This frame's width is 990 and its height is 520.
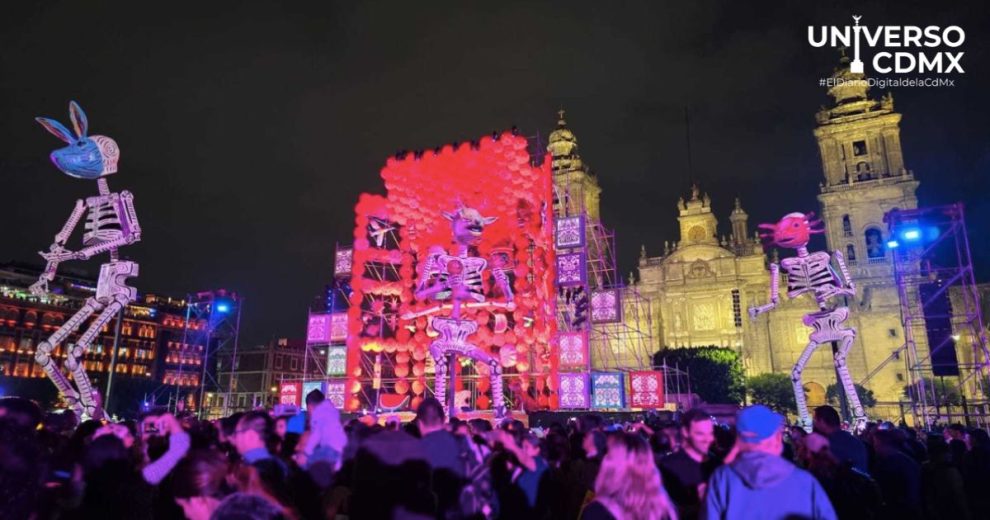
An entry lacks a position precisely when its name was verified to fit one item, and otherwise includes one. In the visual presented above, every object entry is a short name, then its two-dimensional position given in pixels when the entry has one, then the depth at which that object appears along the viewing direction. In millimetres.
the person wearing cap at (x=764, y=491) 3037
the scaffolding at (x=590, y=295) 38075
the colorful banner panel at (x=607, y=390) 25172
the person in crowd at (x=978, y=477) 6156
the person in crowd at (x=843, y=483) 4363
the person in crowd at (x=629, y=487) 3031
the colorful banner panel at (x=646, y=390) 25078
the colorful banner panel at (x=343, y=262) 33469
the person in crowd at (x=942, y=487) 5410
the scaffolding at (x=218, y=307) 30812
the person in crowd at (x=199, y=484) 3090
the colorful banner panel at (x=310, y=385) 29953
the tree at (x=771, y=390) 42431
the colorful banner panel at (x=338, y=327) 31562
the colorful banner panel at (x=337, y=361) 32031
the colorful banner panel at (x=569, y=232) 28422
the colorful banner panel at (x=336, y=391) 29906
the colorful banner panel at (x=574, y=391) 25297
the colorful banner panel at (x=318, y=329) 31922
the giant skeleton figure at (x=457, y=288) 21656
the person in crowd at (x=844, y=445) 5363
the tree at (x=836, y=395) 40838
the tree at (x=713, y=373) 40312
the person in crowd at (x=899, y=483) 4914
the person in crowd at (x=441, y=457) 4500
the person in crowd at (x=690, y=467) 4488
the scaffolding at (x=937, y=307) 22031
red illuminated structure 27297
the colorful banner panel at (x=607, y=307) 28062
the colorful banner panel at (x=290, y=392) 31109
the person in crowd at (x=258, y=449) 4465
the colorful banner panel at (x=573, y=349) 26234
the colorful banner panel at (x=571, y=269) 27438
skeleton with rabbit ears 15930
